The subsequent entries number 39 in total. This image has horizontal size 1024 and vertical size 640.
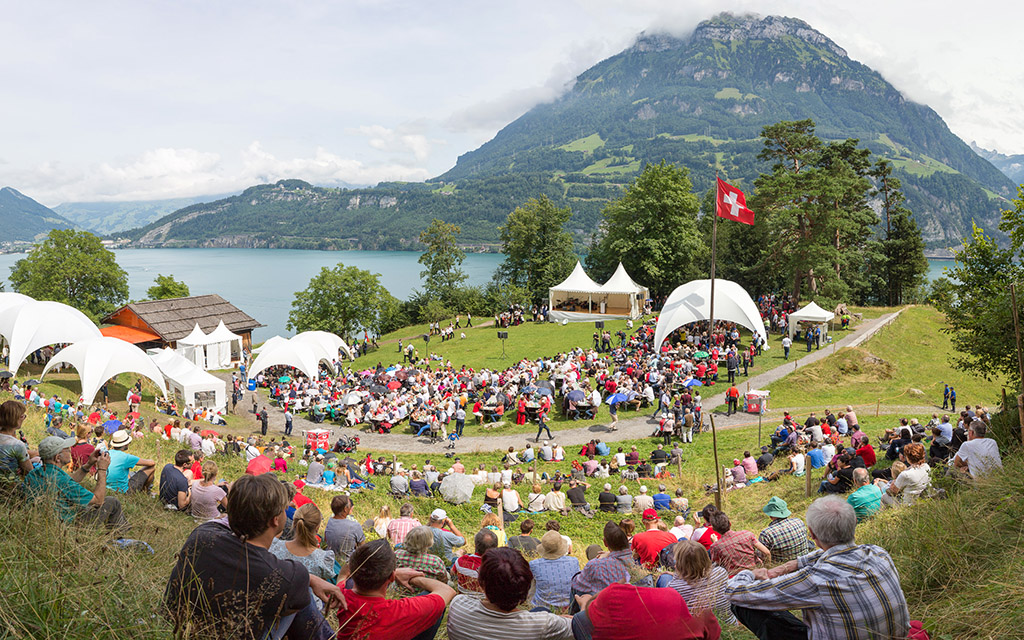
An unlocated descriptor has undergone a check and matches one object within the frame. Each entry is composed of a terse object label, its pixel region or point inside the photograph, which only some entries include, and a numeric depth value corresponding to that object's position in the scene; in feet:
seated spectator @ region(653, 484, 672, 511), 33.83
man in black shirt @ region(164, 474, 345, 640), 8.25
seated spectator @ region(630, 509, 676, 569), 18.21
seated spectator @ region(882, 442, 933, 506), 22.27
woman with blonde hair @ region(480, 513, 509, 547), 26.68
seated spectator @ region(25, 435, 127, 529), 13.23
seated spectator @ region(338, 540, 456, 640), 9.86
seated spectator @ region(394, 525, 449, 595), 13.56
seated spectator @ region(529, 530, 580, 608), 15.15
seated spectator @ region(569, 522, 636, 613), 13.70
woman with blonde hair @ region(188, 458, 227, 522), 20.97
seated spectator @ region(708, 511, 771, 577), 15.17
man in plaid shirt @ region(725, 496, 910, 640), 9.21
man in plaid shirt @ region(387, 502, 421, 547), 19.73
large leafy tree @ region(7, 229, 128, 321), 138.63
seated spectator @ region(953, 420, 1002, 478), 19.06
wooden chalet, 114.83
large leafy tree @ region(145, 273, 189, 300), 169.10
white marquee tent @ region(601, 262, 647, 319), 114.42
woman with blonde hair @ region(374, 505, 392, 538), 22.91
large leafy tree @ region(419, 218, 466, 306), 168.66
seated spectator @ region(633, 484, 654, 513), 33.65
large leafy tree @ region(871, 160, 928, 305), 140.46
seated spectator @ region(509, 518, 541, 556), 22.04
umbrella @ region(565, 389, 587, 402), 61.77
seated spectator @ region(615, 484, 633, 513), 33.71
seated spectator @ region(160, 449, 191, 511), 21.26
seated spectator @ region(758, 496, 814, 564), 16.38
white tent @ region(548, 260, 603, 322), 117.50
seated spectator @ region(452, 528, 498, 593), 14.23
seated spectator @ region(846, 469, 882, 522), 22.57
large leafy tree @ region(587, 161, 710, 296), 128.47
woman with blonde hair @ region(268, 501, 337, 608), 13.28
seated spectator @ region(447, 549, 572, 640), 9.62
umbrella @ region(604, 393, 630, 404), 60.54
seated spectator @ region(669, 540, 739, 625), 11.75
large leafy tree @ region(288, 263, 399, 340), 136.87
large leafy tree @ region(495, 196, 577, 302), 155.94
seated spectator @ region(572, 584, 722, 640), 9.55
